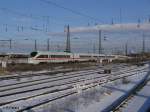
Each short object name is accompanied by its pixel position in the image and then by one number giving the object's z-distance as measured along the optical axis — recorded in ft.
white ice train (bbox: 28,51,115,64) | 122.67
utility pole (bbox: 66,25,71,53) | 127.94
